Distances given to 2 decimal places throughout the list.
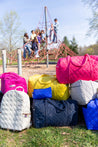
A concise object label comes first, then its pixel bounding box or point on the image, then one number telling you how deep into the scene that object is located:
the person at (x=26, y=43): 8.95
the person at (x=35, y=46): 8.96
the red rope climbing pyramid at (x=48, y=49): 10.13
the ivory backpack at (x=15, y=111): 2.16
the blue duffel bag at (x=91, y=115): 2.15
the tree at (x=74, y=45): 30.07
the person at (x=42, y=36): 9.69
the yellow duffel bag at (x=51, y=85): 2.45
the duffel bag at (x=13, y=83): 2.55
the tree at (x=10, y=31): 24.81
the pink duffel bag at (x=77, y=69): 2.41
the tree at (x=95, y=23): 14.84
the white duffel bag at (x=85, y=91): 2.27
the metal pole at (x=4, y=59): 4.09
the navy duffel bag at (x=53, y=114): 2.20
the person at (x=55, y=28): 9.77
